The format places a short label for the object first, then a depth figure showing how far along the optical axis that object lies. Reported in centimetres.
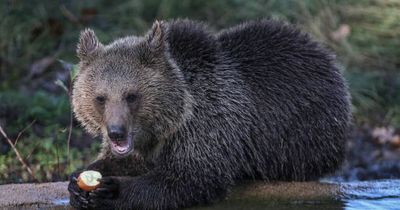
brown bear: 1260
